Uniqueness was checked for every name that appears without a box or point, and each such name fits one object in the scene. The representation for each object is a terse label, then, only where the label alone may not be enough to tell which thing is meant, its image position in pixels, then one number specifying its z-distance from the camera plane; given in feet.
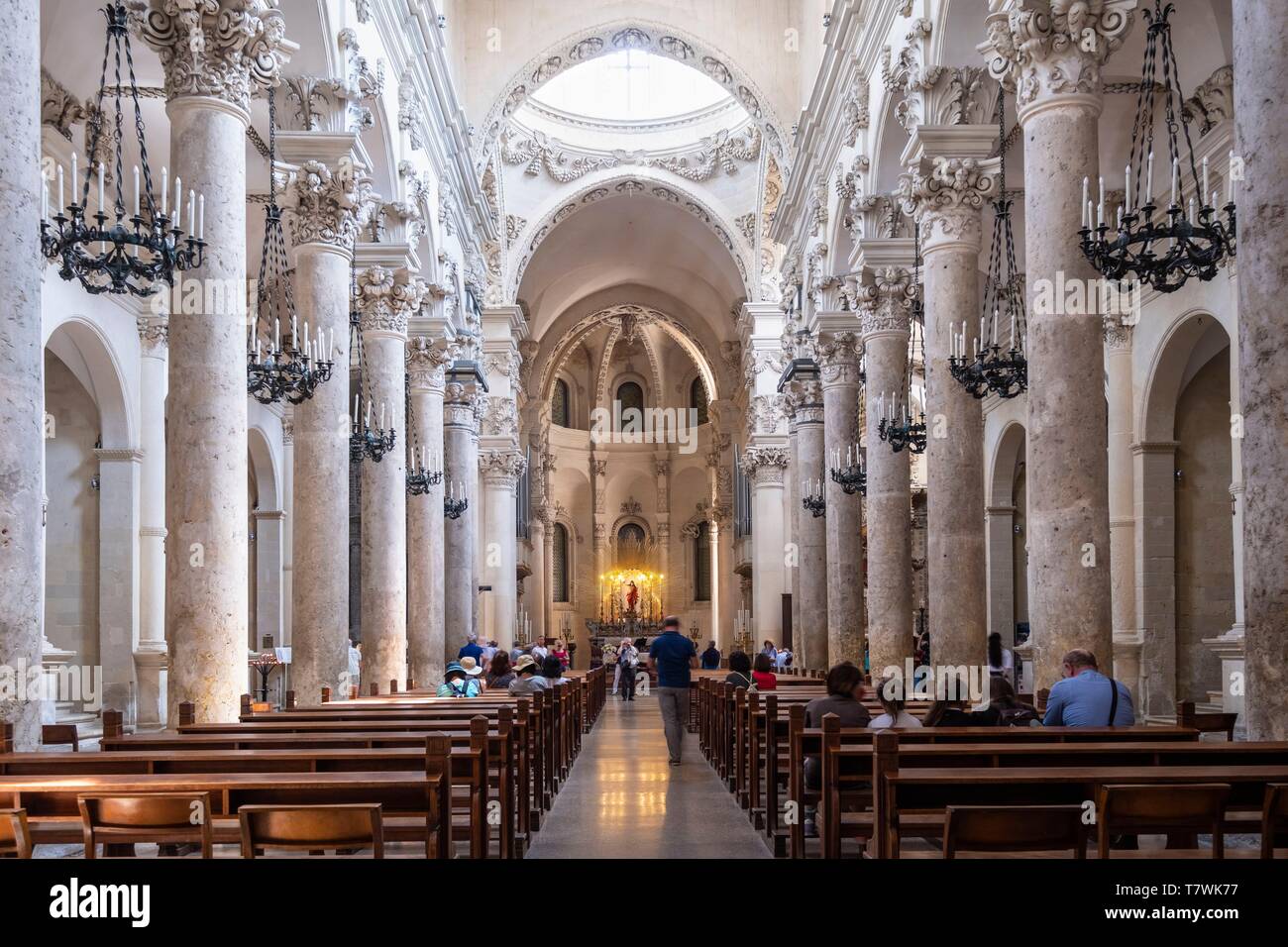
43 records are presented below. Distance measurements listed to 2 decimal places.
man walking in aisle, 46.88
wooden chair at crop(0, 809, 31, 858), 16.85
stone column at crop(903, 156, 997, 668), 45.75
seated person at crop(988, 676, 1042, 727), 30.66
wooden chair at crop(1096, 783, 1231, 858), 17.43
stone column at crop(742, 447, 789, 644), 108.88
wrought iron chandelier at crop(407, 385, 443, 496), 66.23
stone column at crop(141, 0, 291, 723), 32.24
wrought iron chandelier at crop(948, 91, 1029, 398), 42.52
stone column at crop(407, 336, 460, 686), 69.05
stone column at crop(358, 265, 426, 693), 57.47
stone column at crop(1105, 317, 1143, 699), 59.11
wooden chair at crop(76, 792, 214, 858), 17.84
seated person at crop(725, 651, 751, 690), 48.25
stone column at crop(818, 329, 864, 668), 68.28
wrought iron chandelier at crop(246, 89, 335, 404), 42.14
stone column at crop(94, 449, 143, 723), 61.05
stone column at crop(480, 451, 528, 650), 108.99
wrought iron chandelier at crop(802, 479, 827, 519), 78.43
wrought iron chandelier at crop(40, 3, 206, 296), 29.32
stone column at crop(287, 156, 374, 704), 46.73
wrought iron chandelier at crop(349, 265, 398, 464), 53.47
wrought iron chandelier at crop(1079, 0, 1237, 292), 30.83
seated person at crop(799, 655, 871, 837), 28.68
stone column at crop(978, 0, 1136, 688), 32.50
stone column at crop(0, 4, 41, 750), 21.67
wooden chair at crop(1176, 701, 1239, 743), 28.37
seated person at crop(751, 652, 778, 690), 52.70
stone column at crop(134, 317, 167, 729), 61.11
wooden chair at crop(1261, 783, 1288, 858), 17.21
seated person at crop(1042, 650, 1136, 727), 28.63
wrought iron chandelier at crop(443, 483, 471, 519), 78.48
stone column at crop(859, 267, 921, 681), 57.93
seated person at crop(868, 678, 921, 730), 28.07
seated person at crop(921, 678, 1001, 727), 28.91
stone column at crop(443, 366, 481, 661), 82.43
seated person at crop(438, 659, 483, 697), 49.93
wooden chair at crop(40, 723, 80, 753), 25.07
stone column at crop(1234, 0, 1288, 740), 22.15
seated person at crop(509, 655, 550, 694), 45.24
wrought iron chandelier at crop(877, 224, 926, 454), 53.72
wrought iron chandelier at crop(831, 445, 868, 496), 64.75
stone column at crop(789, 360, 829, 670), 80.64
